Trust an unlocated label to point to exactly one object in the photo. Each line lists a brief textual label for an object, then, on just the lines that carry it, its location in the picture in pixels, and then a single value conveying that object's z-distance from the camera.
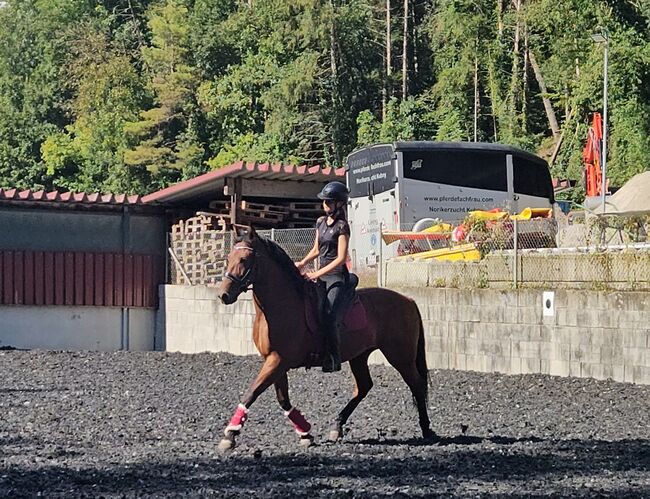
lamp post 26.03
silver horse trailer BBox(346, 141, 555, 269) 25.56
